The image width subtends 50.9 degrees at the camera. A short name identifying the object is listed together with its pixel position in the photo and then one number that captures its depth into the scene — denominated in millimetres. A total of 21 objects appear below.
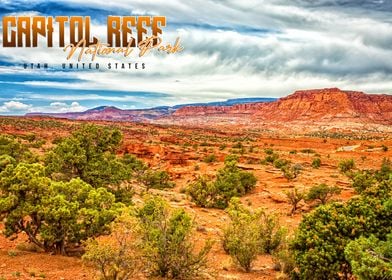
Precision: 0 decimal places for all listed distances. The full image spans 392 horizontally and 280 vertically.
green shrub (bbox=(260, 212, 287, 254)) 17984
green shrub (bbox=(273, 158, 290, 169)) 46200
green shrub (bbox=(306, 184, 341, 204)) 28406
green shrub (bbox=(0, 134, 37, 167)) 26955
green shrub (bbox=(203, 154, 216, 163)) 49375
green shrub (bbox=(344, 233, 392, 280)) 8297
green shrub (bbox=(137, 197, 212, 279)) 12648
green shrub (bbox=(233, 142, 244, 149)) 68275
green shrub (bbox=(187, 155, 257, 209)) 29531
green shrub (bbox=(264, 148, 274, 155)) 57450
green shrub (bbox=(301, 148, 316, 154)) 67988
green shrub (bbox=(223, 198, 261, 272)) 14570
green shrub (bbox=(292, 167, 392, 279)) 11539
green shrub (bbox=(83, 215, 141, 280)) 10805
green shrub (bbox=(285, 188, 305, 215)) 27812
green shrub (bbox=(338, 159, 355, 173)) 42062
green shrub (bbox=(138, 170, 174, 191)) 37156
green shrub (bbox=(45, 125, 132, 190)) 20312
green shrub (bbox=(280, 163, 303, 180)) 36994
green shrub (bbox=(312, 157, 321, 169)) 47594
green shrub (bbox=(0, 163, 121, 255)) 13391
